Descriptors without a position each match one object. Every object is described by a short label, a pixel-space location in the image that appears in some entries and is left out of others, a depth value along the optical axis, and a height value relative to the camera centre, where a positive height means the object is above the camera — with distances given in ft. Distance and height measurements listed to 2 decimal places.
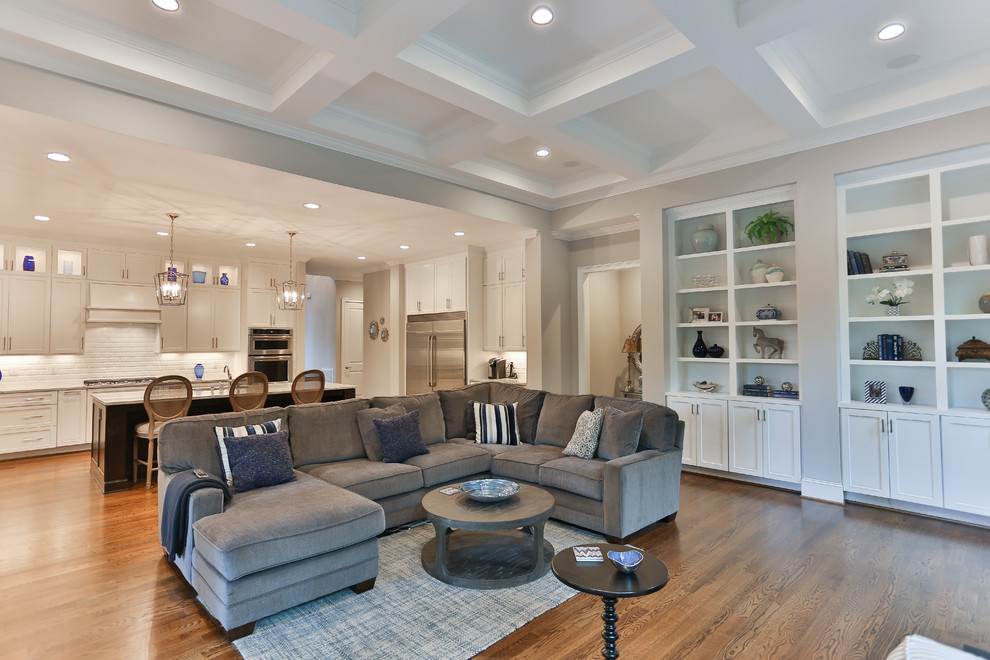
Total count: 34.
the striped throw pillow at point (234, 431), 10.59 -1.90
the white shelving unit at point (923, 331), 12.56 +0.16
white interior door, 33.19 +0.04
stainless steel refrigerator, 23.97 -0.48
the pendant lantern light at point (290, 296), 19.88 +1.82
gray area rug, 7.57 -4.49
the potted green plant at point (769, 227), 15.93 +3.45
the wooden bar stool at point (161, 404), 15.51 -1.80
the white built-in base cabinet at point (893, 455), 12.82 -3.04
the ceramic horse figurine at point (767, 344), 16.47 -0.18
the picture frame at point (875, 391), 14.05 -1.48
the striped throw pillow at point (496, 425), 15.15 -2.47
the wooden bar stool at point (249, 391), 16.67 -1.57
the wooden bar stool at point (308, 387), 18.08 -1.54
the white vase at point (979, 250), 12.49 +2.10
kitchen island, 15.64 -2.58
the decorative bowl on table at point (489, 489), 10.01 -2.98
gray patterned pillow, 12.97 -2.41
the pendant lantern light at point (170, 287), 16.74 +1.87
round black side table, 6.14 -2.96
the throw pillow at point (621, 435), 12.47 -2.32
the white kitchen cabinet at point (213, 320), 24.31 +1.17
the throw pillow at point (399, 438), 12.89 -2.44
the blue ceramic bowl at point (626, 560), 6.50 -2.84
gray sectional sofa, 8.13 -2.99
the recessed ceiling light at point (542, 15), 9.57 +6.11
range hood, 21.91 +1.80
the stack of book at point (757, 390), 16.07 -1.61
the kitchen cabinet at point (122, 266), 21.99 +3.46
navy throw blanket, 9.05 -2.86
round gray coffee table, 9.29 -4.34
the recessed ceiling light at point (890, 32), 10.46 +6.29
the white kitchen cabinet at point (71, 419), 20.40 -2.94
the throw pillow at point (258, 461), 10.47 -2.43
